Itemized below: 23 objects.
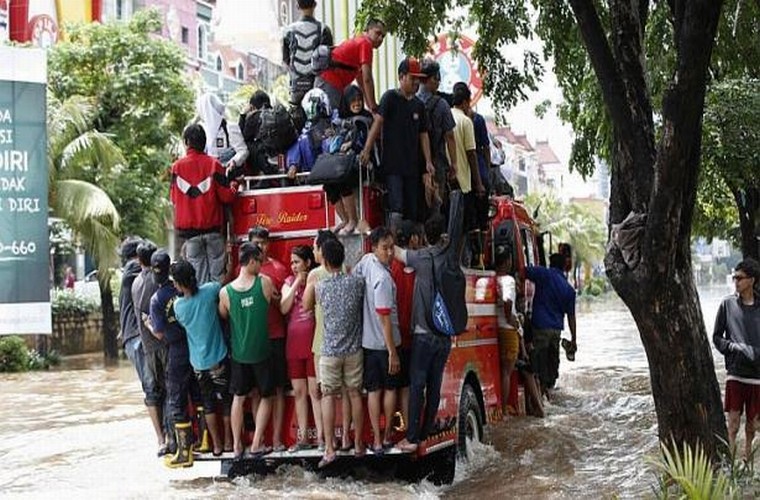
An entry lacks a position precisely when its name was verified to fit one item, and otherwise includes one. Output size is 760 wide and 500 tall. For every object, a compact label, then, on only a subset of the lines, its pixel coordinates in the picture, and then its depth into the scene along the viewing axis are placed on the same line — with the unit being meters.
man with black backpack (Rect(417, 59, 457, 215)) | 18.69
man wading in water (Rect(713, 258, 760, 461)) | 17.47
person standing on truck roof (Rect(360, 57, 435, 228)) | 17.84
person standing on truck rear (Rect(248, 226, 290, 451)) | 17.44
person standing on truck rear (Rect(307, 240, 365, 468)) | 16.63
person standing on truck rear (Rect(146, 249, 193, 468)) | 17.81
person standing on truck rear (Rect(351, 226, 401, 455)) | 16.62
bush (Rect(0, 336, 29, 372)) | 49.49
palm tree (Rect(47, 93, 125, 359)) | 50.51
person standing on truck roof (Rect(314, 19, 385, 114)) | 18.56
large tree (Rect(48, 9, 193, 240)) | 55.39
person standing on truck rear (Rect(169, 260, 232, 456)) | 17.41
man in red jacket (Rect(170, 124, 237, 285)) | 18.20
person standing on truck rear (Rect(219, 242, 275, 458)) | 17.21
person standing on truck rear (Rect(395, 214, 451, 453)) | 16.48
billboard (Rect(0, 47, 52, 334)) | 45.24
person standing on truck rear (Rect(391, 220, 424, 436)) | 16.76
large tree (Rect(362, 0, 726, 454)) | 14.59
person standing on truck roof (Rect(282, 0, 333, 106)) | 20.09
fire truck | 17.53
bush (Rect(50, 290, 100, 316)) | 58.33
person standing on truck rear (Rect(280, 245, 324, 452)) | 17.13
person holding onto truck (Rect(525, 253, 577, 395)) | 24.88
